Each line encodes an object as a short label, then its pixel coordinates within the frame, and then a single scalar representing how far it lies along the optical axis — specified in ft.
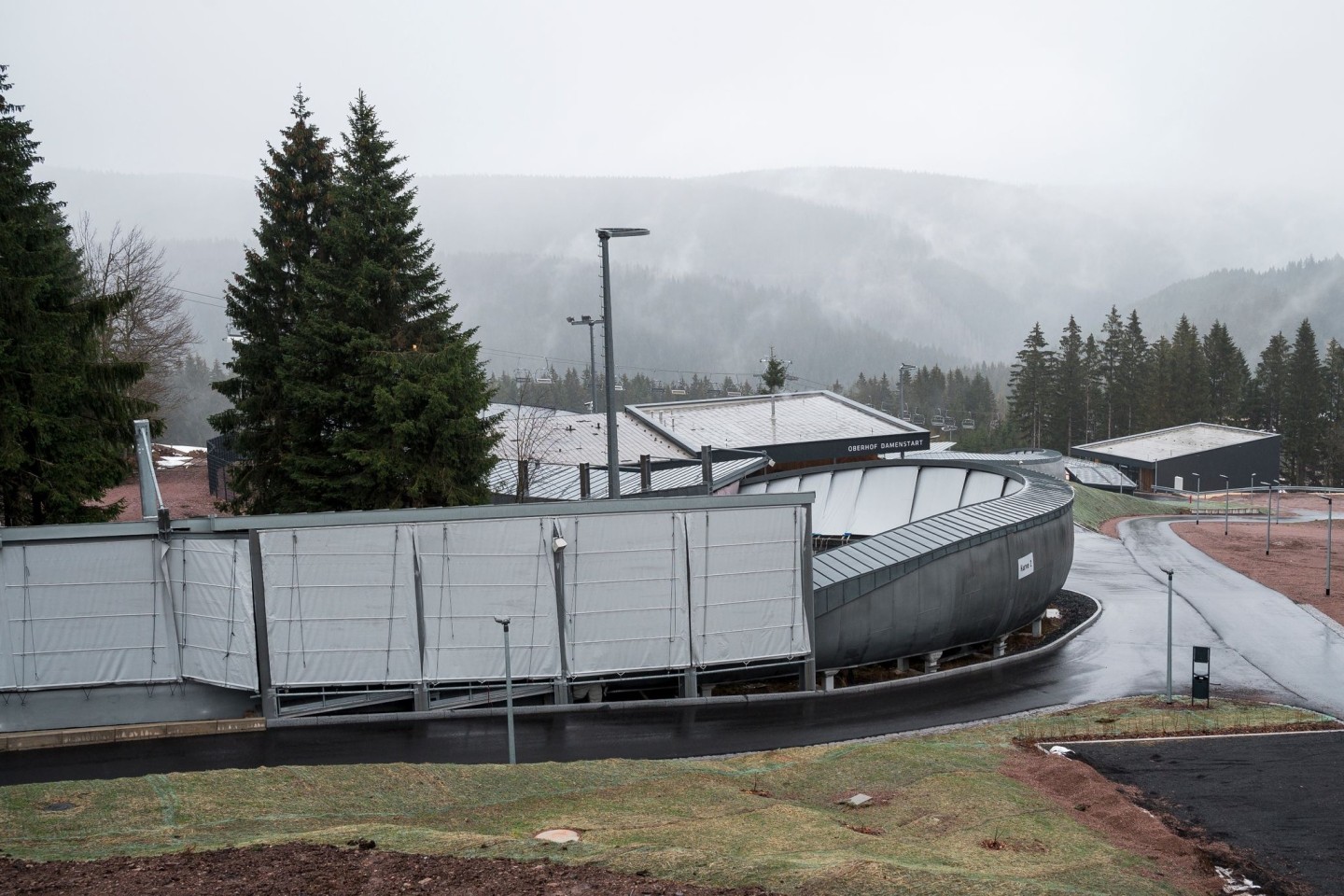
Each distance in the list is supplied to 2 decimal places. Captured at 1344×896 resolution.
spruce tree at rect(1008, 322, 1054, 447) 393.50
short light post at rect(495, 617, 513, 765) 53.76
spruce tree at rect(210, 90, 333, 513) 113.70
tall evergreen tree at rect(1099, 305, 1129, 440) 400.06
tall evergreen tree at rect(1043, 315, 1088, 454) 384.27
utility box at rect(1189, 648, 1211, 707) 74.23
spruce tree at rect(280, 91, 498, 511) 97.86
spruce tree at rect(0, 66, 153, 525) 84.69
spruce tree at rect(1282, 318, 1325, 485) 356.79
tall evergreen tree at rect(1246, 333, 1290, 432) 380.78
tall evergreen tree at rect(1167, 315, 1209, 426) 383.04
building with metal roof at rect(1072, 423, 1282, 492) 304.30
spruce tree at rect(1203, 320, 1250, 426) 393.91
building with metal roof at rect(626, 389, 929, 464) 198.49
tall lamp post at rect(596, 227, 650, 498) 78.54
